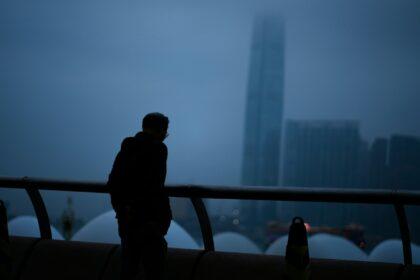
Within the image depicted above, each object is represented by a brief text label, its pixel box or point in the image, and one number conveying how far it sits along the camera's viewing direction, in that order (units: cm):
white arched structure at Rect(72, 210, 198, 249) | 2386
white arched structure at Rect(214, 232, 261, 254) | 3553
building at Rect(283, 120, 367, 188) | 19566
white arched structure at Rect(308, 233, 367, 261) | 2945
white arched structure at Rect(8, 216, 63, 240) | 2521
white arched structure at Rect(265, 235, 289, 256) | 2888
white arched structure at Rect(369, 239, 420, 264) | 2597
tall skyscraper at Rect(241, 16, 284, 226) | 18925
